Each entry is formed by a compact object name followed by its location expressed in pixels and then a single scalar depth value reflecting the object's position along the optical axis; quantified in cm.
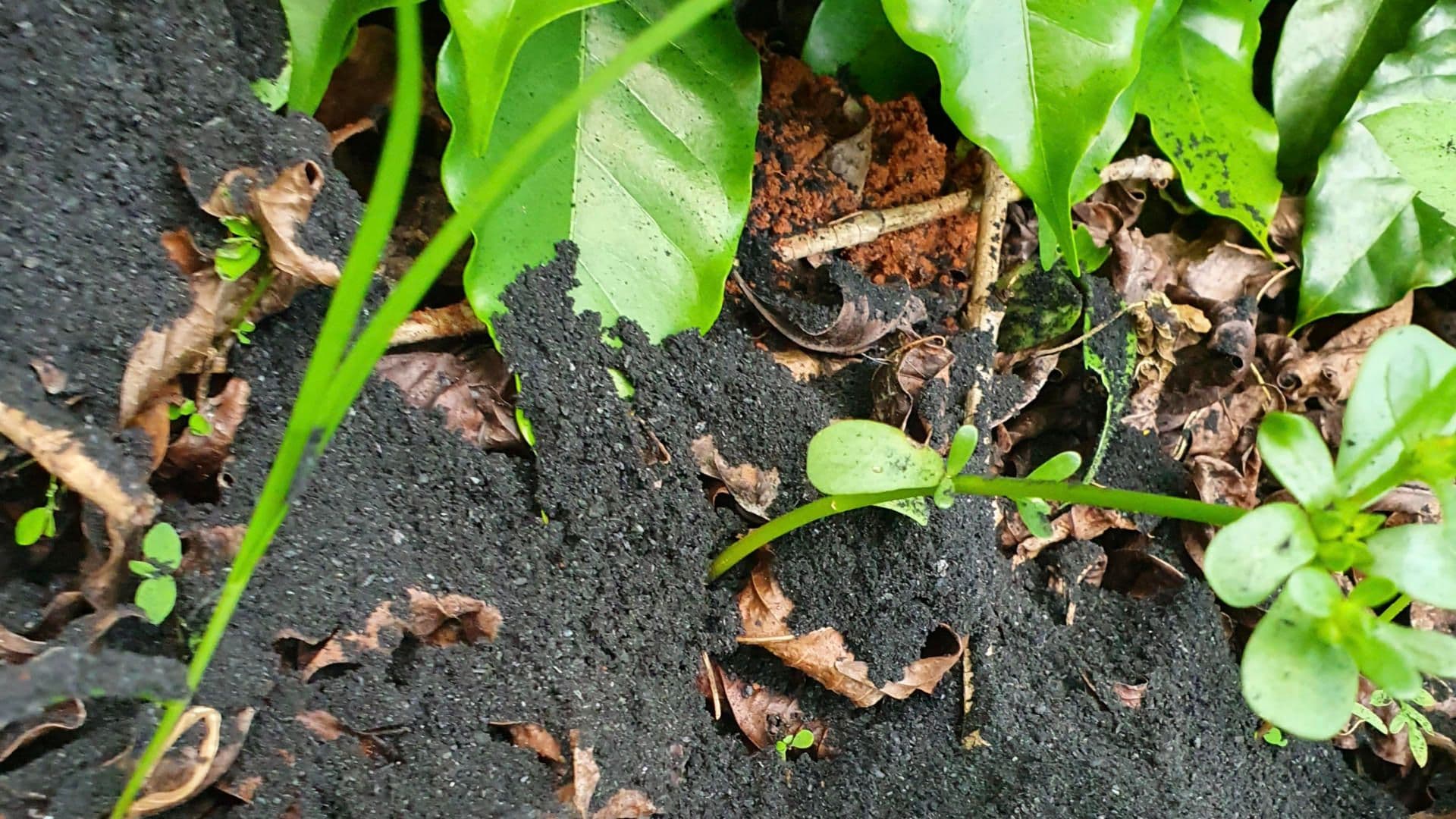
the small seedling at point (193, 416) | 51
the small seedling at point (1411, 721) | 56
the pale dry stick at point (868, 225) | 56
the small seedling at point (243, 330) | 51
